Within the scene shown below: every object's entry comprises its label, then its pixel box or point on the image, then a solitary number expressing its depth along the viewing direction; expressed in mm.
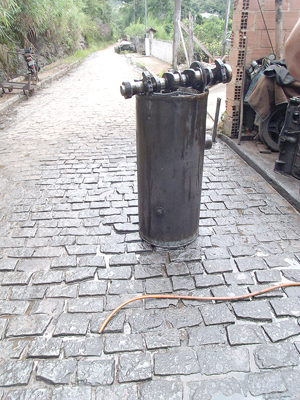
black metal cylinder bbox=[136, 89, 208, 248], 2740
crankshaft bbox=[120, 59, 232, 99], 2621
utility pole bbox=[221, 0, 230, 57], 15670
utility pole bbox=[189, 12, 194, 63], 11375
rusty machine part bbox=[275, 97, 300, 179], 4422
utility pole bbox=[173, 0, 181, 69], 14068
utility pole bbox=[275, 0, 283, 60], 5595
